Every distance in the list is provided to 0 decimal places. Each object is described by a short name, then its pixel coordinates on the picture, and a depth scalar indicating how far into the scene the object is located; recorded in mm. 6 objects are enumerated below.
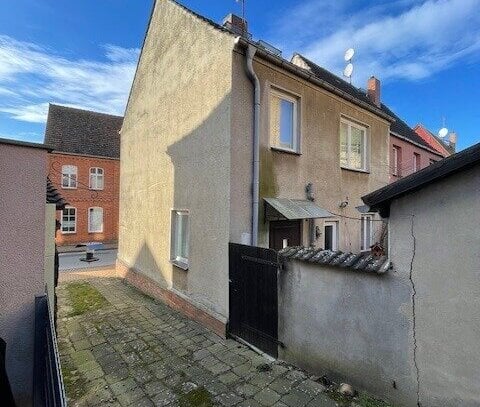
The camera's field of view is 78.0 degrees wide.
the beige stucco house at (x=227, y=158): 7570
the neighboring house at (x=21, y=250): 4227
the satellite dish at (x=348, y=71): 14881
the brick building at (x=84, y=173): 26517
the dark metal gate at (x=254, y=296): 6379
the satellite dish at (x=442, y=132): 31781
